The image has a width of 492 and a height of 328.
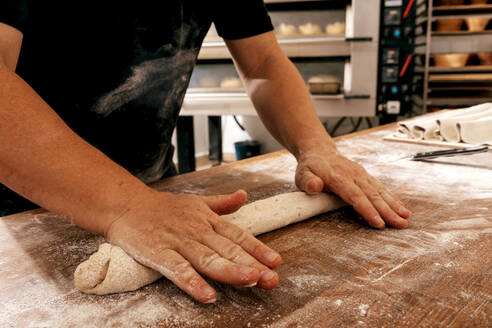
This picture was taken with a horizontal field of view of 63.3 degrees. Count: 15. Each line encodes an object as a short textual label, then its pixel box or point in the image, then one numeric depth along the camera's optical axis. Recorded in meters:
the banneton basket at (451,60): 3.19
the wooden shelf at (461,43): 3.79
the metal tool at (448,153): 1.31
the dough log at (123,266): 0.56
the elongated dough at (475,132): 1.54
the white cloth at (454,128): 1.54
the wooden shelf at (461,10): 3.24
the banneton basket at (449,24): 3.31
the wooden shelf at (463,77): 3.11
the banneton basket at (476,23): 3.23
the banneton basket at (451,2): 3.32
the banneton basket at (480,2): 3.27
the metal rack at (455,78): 3.20
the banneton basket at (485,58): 3.16
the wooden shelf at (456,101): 3.27
